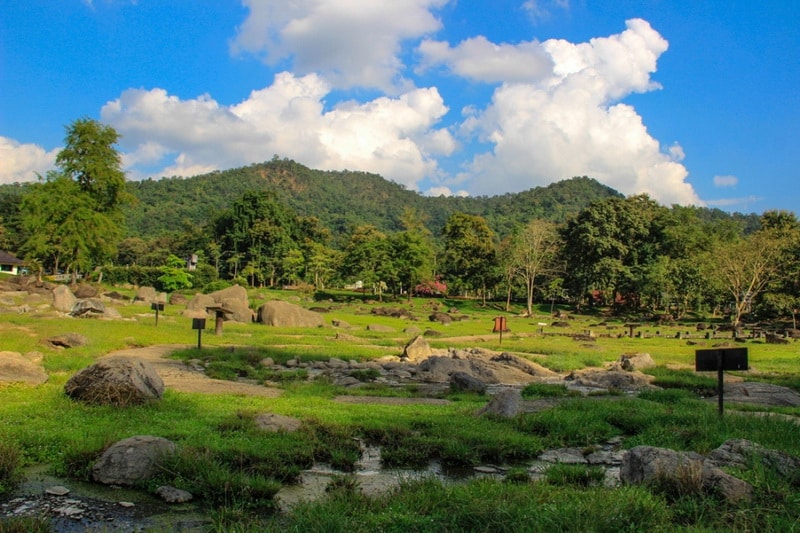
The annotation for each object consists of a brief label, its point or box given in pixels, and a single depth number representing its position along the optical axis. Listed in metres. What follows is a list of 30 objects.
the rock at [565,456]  9.93
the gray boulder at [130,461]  7.83
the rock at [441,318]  52.98
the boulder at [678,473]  6.75
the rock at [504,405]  12.35
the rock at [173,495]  7.27
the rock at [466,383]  17.50
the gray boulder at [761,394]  16.50
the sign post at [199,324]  22.44
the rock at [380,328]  38.09
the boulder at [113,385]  11.46
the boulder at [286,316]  39.09
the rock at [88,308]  34.12
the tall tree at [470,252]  83.44
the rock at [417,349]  25.08
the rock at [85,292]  52.69
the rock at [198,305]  41.55
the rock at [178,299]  55.04
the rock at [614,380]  19.15
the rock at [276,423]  10.38
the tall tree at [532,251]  74.31
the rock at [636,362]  23.39
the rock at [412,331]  38.09
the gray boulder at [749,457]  7.68
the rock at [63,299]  38.46
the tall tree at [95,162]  61.81
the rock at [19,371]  13.48
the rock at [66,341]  20.88
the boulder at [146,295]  52.44
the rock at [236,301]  40.66
